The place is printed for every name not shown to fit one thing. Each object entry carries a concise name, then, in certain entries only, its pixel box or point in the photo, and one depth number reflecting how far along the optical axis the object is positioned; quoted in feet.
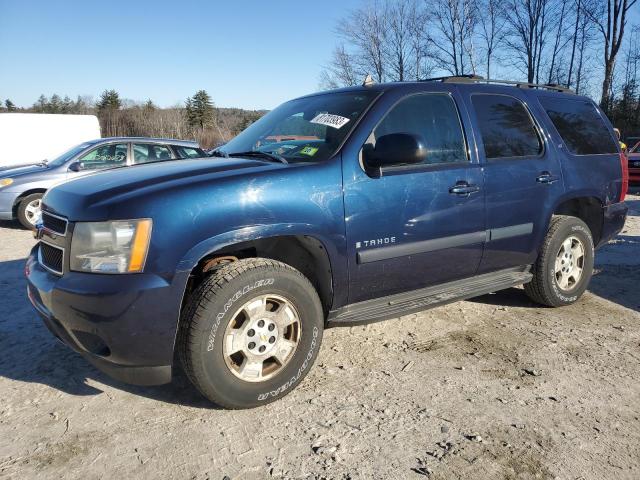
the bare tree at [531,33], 97.14
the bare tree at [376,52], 94.27
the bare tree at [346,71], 95.04
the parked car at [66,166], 28.12
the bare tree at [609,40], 91.56
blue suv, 8.09
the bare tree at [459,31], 94.53
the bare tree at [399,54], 94.58
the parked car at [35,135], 56.59
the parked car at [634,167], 48.76
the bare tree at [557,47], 97.09
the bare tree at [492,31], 96.11
